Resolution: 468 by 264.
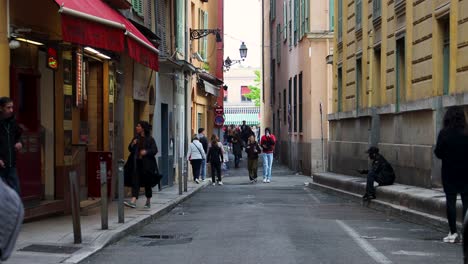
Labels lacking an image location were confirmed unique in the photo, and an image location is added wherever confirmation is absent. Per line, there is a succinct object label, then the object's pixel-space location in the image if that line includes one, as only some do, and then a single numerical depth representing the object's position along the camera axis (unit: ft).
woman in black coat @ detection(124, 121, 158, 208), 50.85
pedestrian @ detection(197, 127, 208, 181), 91.15
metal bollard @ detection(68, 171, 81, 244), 32.45
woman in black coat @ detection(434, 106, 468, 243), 34.27
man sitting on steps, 55.21
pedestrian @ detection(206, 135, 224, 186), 87.45
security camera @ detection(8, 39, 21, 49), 37.40
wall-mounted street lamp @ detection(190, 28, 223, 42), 97.98
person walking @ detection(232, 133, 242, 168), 134.31
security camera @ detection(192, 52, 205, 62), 103.71
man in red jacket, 91.97
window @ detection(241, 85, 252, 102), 329.31
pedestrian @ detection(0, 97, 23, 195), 31.91
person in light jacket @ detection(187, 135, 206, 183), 83.71
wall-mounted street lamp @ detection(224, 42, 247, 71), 132.04
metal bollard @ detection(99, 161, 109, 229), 37.52
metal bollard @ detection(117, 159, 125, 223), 40.68
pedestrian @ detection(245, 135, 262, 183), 92.48
